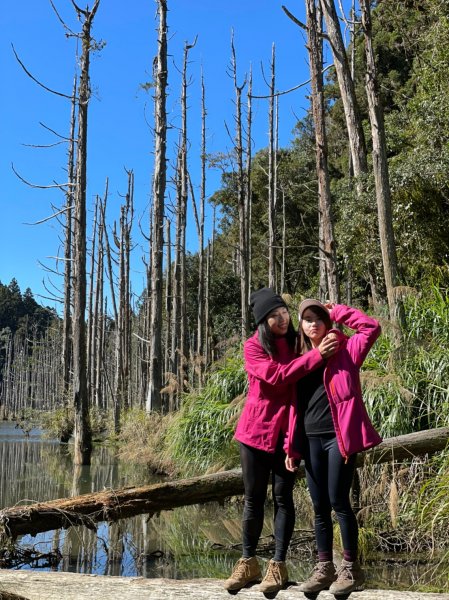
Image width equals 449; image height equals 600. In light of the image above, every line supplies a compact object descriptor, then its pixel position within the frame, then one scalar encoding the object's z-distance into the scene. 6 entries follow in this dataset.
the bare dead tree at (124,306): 22.01
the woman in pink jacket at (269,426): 3.64
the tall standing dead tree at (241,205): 19.38
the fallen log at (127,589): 3.82
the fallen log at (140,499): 5.82
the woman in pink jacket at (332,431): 3.43
